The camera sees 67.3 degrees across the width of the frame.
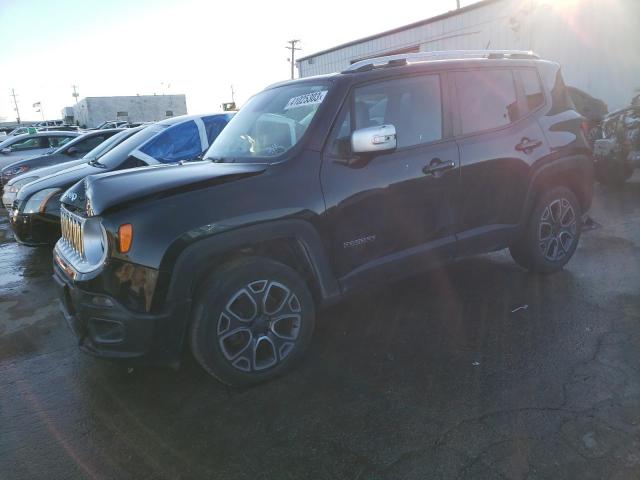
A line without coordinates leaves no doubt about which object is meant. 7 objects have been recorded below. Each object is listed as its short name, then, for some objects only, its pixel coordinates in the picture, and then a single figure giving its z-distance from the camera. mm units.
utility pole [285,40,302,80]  51281
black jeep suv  2678
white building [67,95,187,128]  57219
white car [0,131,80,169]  12711
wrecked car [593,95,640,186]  8094
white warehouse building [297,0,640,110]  13216
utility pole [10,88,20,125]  120438
